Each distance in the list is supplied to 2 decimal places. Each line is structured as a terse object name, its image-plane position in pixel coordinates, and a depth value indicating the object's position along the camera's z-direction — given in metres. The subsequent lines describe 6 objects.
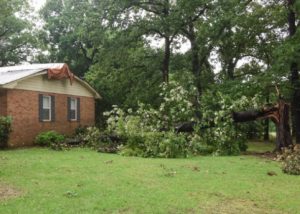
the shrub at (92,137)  18.72
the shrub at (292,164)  10.90
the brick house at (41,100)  18.11
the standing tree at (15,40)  34.75
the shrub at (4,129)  16.91
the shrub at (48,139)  18.95
